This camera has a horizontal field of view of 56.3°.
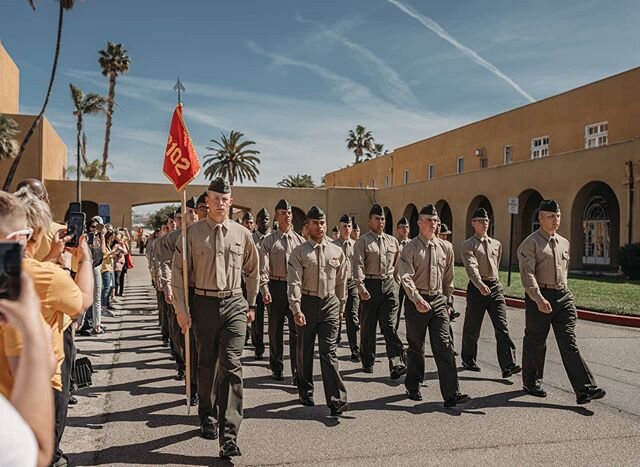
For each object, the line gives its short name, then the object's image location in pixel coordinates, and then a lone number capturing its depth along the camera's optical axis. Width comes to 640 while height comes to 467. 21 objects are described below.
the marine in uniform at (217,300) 5.30
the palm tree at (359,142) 75.88
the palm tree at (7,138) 34.72
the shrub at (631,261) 20.19
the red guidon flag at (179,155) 6.78
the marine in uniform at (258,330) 9.21
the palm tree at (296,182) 82.12
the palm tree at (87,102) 49.53
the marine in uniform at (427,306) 6.48
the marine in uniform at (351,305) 9.20
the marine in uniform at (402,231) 10.98
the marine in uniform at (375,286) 8.21
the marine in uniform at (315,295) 6.50
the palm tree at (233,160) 56.62
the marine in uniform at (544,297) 6.72
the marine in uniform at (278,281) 7.97
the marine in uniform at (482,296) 7.92
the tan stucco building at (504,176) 24.86
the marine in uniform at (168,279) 7.78
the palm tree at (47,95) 32.34
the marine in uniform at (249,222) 11.81
